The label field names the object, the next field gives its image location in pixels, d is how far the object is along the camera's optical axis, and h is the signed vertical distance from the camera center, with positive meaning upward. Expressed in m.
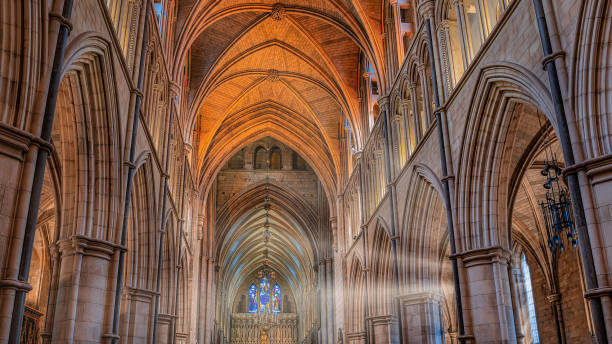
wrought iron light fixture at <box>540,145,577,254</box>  9.84 +2.67
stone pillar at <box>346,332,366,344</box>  21.69 +1.15
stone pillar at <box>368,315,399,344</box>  17.72 +1.17
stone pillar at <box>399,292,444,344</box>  14.39 +1.22
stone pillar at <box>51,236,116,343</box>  8.89 +1.31
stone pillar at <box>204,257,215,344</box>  31.08 +3.60
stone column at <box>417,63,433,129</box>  13.41 +6.33
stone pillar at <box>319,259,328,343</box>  32.25 +3.94
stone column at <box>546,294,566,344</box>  17.33 +1.54
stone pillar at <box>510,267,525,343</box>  20.58 +3.01
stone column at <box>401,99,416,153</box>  15.33 +6.58
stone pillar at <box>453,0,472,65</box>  11.18 +6.54
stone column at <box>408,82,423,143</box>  14.23 +6.28
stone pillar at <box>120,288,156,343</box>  12.57 +1.25
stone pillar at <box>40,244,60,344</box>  8.78 +1.24
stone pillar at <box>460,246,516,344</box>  9.81 +1.19
